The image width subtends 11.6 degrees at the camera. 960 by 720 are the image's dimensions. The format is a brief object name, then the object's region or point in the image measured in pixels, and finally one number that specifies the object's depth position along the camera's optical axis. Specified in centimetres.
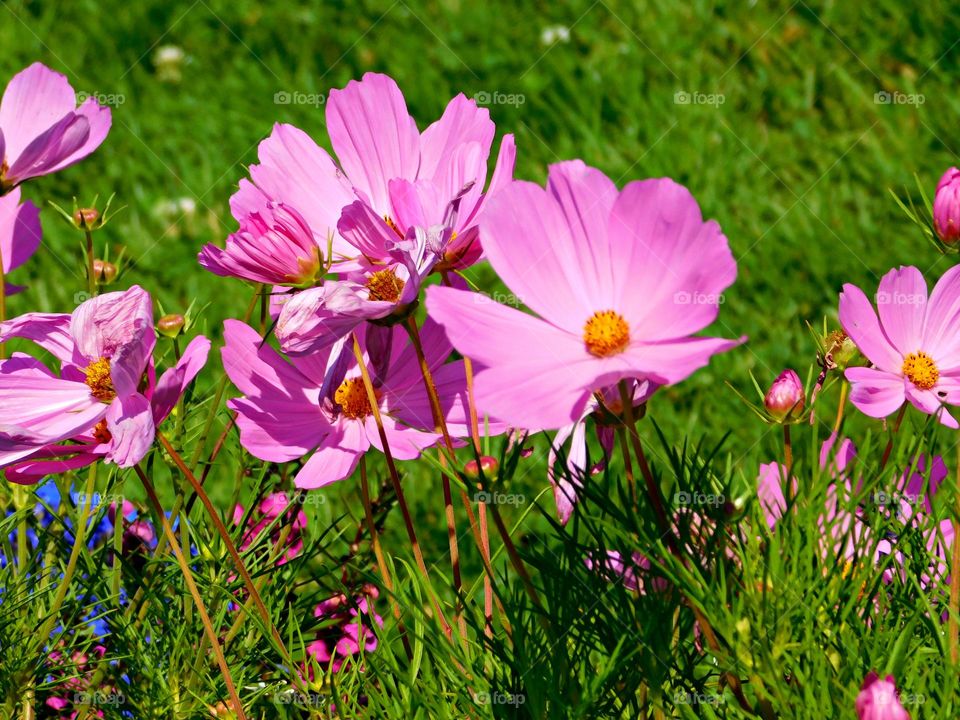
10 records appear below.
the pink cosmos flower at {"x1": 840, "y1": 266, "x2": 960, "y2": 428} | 124
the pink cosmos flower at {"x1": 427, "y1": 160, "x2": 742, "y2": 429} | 117
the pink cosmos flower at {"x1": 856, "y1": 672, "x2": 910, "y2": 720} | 116
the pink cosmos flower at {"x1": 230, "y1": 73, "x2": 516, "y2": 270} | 123
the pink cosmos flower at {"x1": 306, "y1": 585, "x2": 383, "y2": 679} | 133
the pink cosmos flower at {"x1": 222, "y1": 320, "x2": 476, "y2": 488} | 125
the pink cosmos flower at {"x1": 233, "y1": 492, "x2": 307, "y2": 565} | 135
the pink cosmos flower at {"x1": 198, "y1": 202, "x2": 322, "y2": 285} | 121
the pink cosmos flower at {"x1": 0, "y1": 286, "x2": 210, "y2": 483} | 121
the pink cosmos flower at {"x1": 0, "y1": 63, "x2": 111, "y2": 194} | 132
